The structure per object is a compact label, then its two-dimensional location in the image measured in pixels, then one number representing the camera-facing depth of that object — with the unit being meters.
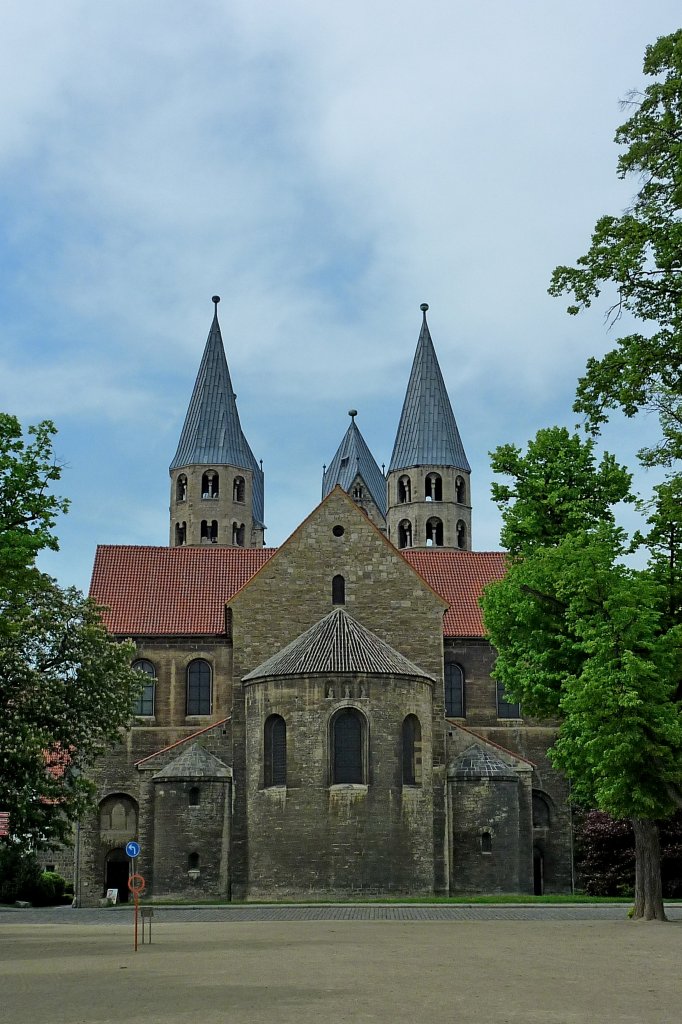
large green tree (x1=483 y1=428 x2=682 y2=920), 29.86
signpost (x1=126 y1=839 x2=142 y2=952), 29.44
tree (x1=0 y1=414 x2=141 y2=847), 36.25
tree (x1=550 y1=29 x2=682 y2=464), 25.08
